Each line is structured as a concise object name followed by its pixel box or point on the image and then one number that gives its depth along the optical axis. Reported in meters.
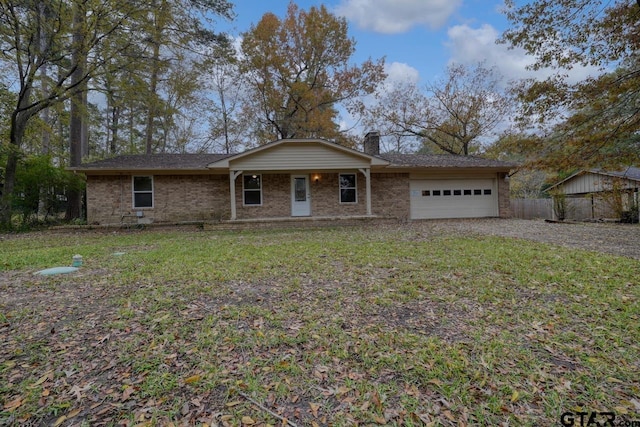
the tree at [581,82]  8.41
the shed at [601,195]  13.34
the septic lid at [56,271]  5.22
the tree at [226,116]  22.06
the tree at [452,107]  21.70
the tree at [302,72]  19.95
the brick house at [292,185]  12.55
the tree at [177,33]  12.27
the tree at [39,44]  10.39
